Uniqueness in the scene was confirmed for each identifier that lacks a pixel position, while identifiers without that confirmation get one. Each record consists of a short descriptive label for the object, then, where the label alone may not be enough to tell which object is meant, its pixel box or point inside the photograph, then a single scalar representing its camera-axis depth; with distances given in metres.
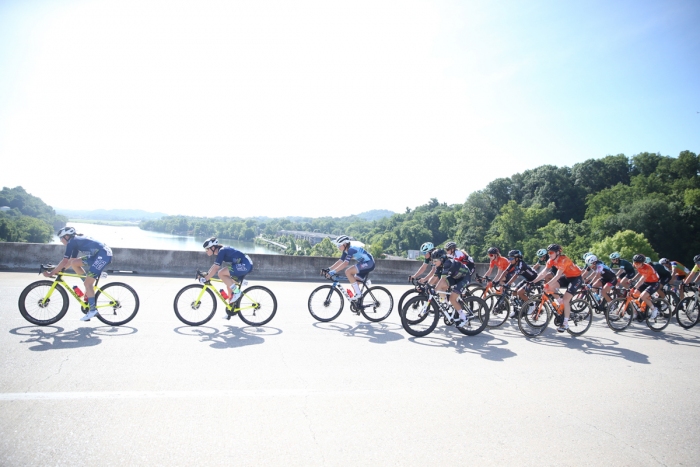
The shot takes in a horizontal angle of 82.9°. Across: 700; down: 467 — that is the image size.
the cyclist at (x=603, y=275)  9.64
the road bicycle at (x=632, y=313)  9.10
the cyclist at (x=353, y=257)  8.47
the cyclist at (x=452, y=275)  7.59
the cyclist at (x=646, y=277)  9.36
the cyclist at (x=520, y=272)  9.20
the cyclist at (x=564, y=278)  8.14
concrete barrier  12.89
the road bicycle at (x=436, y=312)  7.50
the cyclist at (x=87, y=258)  6.89
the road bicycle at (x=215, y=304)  7.39
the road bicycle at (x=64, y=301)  6.69
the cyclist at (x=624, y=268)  10.34
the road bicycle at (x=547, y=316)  8.08
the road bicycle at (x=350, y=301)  8.27
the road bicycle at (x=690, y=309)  9.98
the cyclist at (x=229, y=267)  7.48
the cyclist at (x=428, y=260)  8.34
